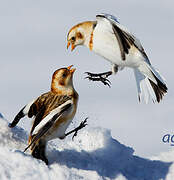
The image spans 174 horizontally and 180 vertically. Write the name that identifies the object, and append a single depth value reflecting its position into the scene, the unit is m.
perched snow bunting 11.32
